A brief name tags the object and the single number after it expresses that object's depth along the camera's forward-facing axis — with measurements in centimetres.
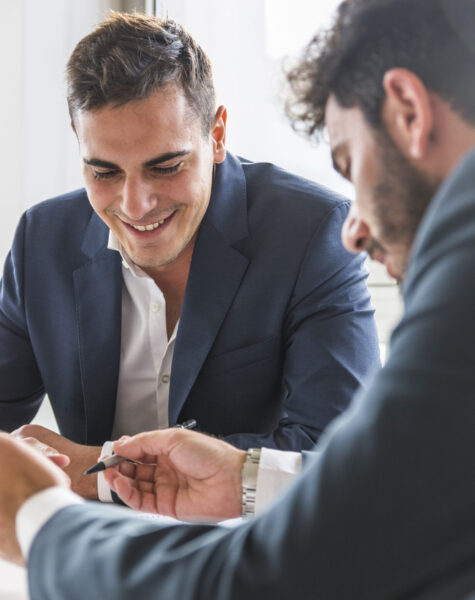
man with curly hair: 59
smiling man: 174
